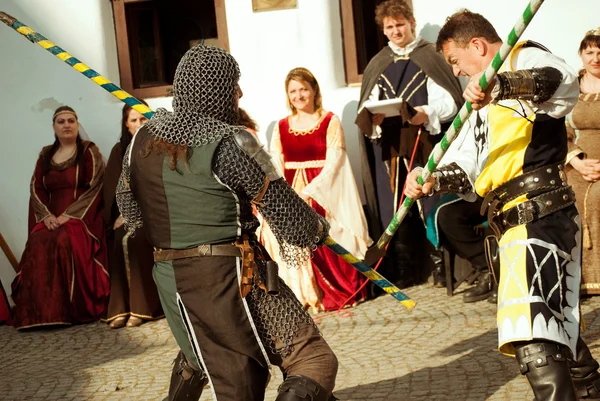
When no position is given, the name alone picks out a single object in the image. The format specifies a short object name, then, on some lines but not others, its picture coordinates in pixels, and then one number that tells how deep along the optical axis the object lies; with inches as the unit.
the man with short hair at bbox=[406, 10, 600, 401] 148.9
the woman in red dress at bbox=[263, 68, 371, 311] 285.4
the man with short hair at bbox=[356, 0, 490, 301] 287.7
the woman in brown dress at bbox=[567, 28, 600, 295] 265.1
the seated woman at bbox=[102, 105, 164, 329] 288.7
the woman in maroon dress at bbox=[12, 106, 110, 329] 297.9
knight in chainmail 141.7
